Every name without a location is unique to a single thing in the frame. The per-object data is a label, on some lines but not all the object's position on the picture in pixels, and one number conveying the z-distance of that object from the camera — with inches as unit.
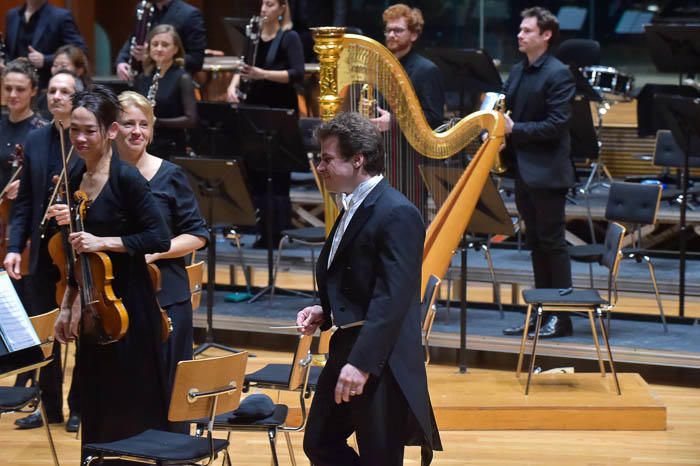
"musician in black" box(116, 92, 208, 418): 330.3
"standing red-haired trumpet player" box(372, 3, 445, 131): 489.4
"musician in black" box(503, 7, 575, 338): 490.9
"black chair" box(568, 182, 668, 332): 532.7
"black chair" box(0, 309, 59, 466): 350.3
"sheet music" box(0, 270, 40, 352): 285.4
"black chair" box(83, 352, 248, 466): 286.2
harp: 389.1
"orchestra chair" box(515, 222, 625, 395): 451.5
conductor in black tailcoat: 265.7
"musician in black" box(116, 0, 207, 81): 601.6
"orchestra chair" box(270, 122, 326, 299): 545.3
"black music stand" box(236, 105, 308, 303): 546.3
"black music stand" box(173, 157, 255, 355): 511.2
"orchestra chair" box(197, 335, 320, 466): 320.2
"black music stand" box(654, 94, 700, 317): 506.9
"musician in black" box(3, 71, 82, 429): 369.1
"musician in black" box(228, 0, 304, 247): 574.2
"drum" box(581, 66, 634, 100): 713.0
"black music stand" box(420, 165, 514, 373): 451.5
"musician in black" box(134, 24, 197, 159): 548.1
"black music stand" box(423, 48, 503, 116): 599.2
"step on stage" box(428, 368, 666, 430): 437.7
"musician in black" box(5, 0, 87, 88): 622.8
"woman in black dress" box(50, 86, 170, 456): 300.2
